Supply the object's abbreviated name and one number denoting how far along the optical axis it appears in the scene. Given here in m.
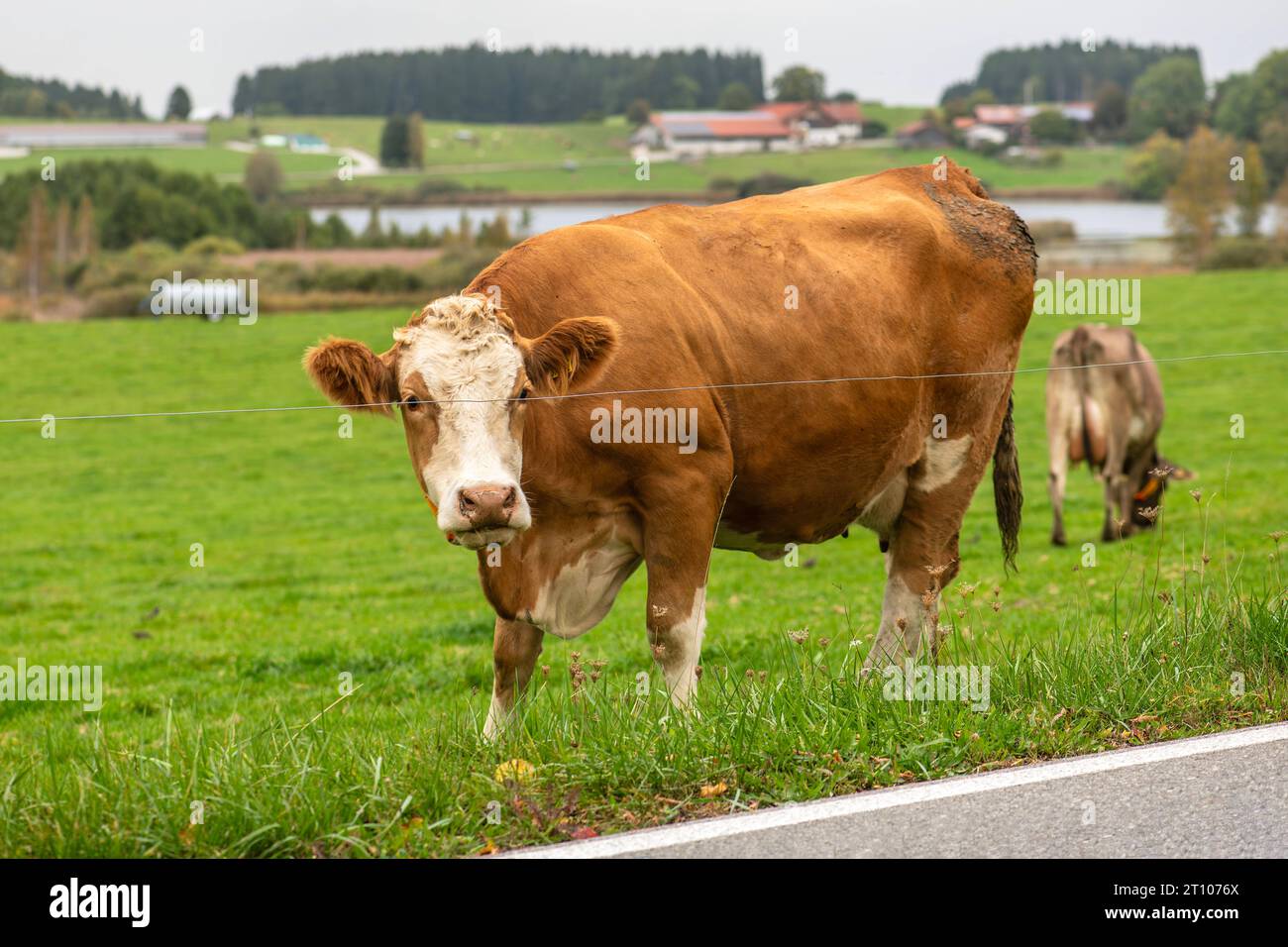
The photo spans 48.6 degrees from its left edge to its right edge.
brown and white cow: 5.49
